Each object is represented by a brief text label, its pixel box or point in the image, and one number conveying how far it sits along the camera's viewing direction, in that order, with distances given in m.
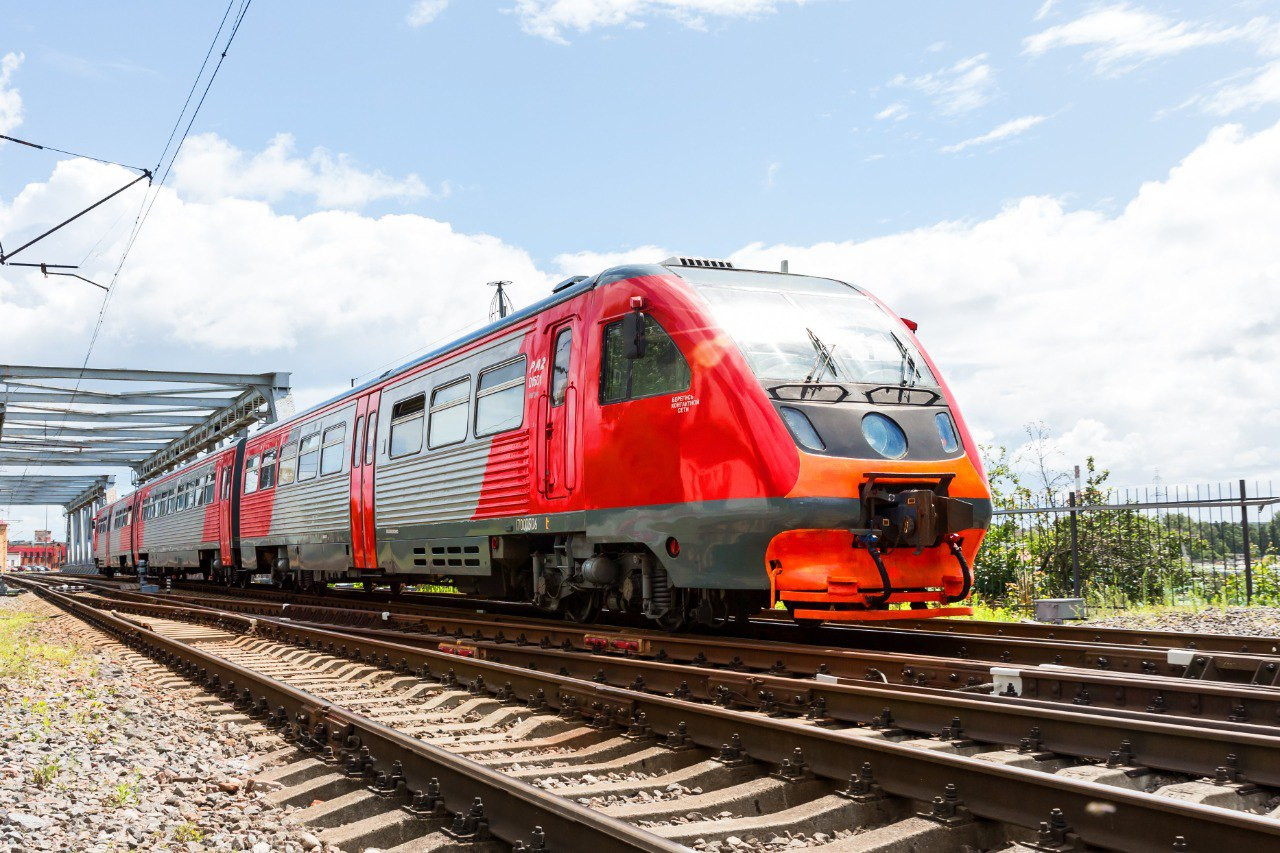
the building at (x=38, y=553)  131.88
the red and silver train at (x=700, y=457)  7.91
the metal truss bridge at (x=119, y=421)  38.00
